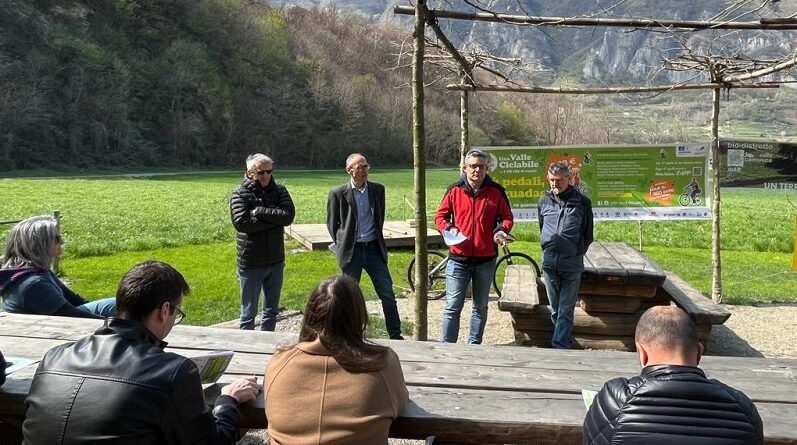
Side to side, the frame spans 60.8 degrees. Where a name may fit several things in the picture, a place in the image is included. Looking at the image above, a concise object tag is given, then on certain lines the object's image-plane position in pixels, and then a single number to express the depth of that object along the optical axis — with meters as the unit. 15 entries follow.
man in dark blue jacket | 5.83
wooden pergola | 4.80
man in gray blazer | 6.25
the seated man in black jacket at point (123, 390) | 2.14
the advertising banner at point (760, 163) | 9.13
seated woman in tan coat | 2.40
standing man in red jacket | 5.75
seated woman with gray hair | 3.97
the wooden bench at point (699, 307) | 6.14
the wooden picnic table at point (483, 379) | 2.72
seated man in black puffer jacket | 1.99
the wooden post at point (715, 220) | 8.76
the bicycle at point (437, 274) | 9.21
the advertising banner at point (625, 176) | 9.30
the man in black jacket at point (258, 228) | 5.86
